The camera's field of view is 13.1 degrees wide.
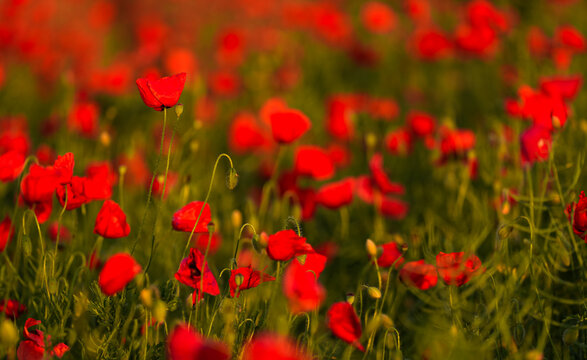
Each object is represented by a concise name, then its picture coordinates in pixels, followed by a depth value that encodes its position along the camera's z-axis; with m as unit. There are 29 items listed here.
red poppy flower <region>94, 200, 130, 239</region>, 3.31
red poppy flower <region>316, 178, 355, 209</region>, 3.59
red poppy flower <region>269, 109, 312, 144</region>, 3.54
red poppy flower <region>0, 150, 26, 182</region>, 3.37
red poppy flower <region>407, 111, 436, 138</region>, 3.93
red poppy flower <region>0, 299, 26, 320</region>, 3.33
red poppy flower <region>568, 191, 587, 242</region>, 3.27
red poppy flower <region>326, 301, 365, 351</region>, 3.25
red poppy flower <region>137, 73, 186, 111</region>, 3.29
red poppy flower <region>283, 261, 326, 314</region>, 3.20
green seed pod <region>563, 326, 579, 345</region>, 3.26
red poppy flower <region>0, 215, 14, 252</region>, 3.38
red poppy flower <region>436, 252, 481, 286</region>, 3.29
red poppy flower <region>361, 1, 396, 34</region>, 5.75
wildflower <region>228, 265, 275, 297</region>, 3.28
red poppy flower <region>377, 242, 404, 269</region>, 3.41
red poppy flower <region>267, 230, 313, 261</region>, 3.25
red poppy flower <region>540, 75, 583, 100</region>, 3.64
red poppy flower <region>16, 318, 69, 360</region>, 3.26
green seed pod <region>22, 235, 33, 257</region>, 3.32
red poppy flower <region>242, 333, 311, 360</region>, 2.96
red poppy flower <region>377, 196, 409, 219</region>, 3.76
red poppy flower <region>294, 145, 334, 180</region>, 3.66
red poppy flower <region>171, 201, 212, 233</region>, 3.32
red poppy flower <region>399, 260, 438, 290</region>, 3.33
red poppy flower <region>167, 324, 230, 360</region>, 3.01
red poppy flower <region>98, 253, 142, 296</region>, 3.22
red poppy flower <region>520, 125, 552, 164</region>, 3.45
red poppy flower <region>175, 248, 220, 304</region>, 3.29
